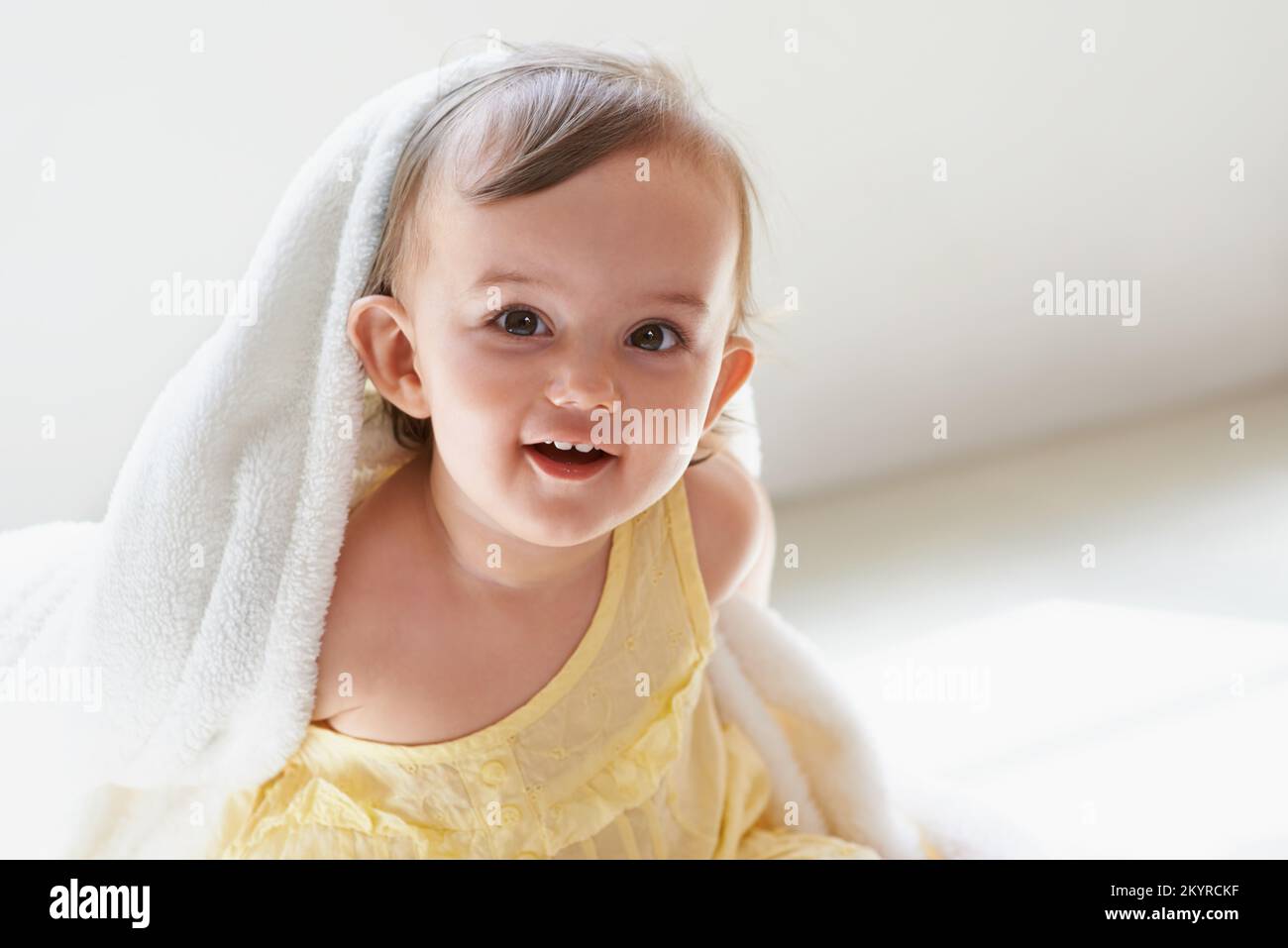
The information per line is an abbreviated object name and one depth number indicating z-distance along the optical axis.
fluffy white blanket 0.85
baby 0.78
